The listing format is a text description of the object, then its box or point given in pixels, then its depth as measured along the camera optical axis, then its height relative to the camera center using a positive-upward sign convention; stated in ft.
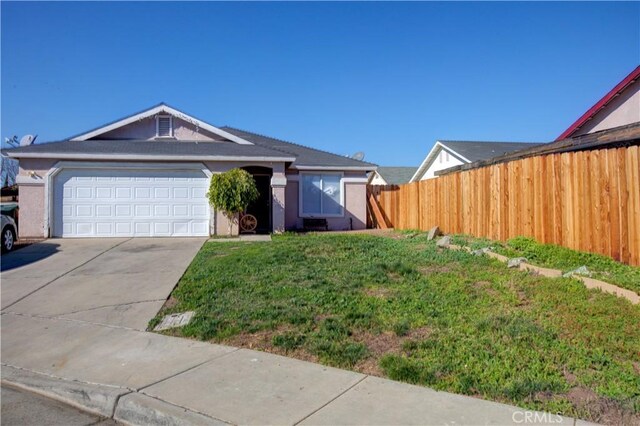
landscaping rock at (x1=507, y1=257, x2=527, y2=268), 27.02 -2.18
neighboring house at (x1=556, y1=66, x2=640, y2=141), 47.42 +12.15
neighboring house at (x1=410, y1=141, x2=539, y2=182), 83.28 +13.91
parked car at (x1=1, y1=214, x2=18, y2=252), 44.19 -0.55
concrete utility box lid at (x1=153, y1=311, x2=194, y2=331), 22.68 -4.64
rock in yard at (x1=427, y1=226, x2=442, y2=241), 44.09 -0.86
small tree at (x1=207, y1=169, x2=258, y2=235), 53.57 +3.88
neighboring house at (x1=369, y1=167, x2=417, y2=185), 141.79 +15.43
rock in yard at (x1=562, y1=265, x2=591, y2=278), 23.81 -2.47
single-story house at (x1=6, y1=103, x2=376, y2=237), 53.93 +4.71
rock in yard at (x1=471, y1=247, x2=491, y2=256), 31.42 -1.83
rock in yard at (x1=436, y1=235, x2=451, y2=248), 36.31 -1.38
